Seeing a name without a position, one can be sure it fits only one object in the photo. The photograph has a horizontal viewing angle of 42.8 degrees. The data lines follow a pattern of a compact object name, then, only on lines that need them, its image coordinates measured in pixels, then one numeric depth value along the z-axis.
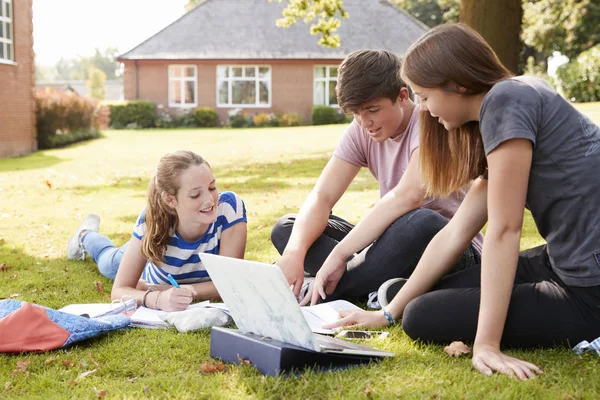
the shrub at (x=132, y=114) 30.84
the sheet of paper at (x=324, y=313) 3.59
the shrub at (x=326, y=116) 30.25
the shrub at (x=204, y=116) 31.06
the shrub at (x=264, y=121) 30.57
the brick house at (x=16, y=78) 17.64
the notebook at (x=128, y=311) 3.87
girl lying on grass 4.20
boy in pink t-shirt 3.93
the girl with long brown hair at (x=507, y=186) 2.85
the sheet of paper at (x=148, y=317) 3.86
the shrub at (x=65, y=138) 20.70
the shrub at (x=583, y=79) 22.48
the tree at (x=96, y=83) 66.45
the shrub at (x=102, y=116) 25.38
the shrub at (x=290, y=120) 30.16
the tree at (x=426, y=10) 50.69
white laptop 2.79
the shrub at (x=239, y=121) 30.83
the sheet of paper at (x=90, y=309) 4.04
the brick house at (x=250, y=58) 31.56
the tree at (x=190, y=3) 62.68
